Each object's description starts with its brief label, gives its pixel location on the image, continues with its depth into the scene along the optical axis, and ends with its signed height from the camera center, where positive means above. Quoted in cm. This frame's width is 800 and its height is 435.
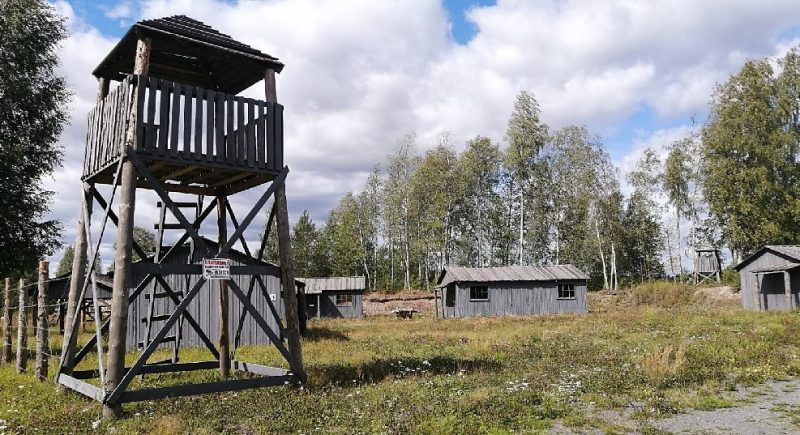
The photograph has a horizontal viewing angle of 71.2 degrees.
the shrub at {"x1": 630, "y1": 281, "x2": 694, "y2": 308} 4181 -228
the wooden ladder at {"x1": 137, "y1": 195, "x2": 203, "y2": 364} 1200 +63
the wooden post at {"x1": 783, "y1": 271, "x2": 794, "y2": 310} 3128 -131
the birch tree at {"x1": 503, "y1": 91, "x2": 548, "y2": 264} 5409 +1278
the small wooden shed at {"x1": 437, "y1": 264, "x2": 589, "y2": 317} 4075 -180
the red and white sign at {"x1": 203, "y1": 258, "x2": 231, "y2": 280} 1014 +8
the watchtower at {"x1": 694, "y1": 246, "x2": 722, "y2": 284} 5088 +9
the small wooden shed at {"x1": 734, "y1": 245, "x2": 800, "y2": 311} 3191 -92
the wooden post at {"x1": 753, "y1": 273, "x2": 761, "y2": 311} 3322 -218
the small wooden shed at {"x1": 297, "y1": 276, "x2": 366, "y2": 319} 4528 -218
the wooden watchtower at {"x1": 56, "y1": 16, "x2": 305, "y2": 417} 941 +207
